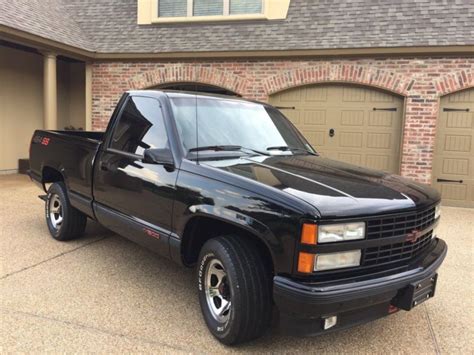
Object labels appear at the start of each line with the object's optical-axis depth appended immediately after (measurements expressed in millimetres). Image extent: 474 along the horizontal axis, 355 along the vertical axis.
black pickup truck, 2588
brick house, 8648
